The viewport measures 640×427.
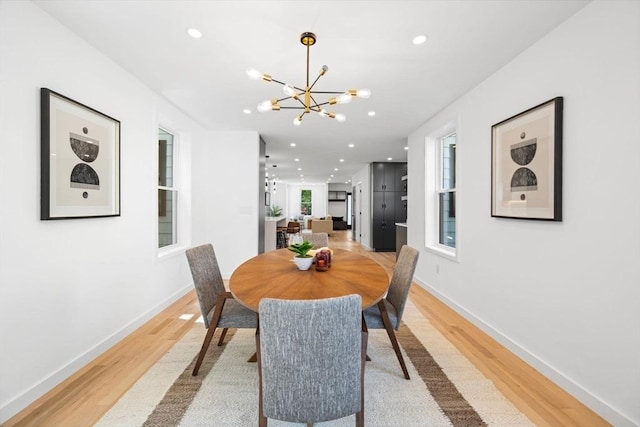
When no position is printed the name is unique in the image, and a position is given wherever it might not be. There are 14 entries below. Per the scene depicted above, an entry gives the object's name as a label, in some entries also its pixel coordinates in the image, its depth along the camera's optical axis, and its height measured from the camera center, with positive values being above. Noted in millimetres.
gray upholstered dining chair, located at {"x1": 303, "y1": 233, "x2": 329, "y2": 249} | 3540 -342
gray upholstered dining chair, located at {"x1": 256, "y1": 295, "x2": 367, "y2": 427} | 1060 -569
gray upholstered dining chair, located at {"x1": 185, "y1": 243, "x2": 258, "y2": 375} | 1907 -661
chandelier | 1925 +860
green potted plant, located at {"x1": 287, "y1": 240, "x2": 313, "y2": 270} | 2115 -337
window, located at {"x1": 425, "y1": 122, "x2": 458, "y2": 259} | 4078 +362
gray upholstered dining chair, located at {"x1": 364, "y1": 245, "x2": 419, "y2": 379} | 1903 -662
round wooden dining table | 1556 -443
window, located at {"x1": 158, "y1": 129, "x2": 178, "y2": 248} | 3683 +253
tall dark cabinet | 7906 +287
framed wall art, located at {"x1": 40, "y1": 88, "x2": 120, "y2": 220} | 1847 +374
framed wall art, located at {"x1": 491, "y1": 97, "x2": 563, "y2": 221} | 1982 +384
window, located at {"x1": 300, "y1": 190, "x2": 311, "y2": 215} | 15547 +535
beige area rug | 1622 -1172
